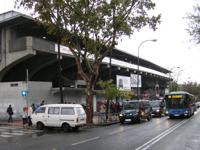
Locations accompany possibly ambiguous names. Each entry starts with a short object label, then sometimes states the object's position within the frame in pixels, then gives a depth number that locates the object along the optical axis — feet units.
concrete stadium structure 122.21
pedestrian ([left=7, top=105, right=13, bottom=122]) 110.03
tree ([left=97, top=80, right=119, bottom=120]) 121.49
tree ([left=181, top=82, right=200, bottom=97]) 471.21
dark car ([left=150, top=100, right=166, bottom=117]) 156.76
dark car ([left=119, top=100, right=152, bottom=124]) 112.98
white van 86.28
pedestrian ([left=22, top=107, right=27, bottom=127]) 98.43
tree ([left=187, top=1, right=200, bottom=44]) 93.71
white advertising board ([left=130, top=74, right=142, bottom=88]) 193.57
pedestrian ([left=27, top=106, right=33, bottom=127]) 96.63
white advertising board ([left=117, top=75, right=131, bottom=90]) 173.32
